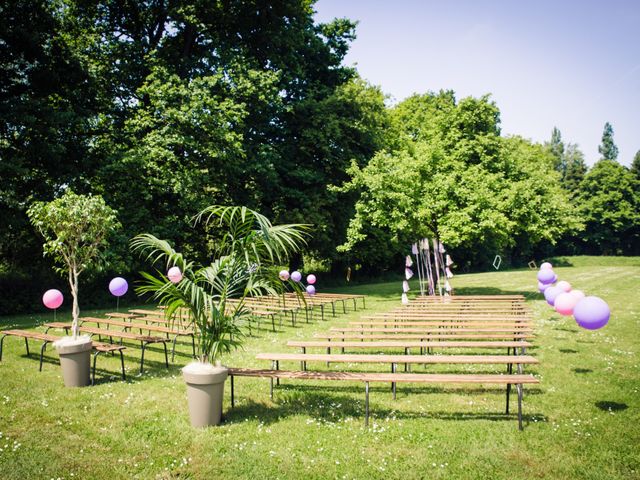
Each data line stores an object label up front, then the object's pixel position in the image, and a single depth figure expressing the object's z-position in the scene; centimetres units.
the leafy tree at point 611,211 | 5734
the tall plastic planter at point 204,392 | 565
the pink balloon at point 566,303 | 782
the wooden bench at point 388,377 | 586
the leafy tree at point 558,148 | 9094
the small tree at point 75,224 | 828
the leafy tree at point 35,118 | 1587
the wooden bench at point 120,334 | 907
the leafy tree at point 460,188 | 1883
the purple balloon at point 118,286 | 1086
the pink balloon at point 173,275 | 999
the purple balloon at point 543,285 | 1351
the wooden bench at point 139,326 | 1011
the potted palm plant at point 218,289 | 567
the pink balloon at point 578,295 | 771
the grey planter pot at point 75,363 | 749
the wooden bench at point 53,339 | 818
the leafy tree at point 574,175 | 6506
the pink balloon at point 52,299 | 913
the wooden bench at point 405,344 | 782
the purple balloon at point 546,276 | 1319
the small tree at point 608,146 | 9756
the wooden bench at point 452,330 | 921
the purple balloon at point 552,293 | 1025
